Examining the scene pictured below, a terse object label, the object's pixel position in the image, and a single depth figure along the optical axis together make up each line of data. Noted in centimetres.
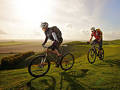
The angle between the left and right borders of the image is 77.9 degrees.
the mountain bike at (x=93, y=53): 745
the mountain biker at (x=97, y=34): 792
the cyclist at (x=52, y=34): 463
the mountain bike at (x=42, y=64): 430
